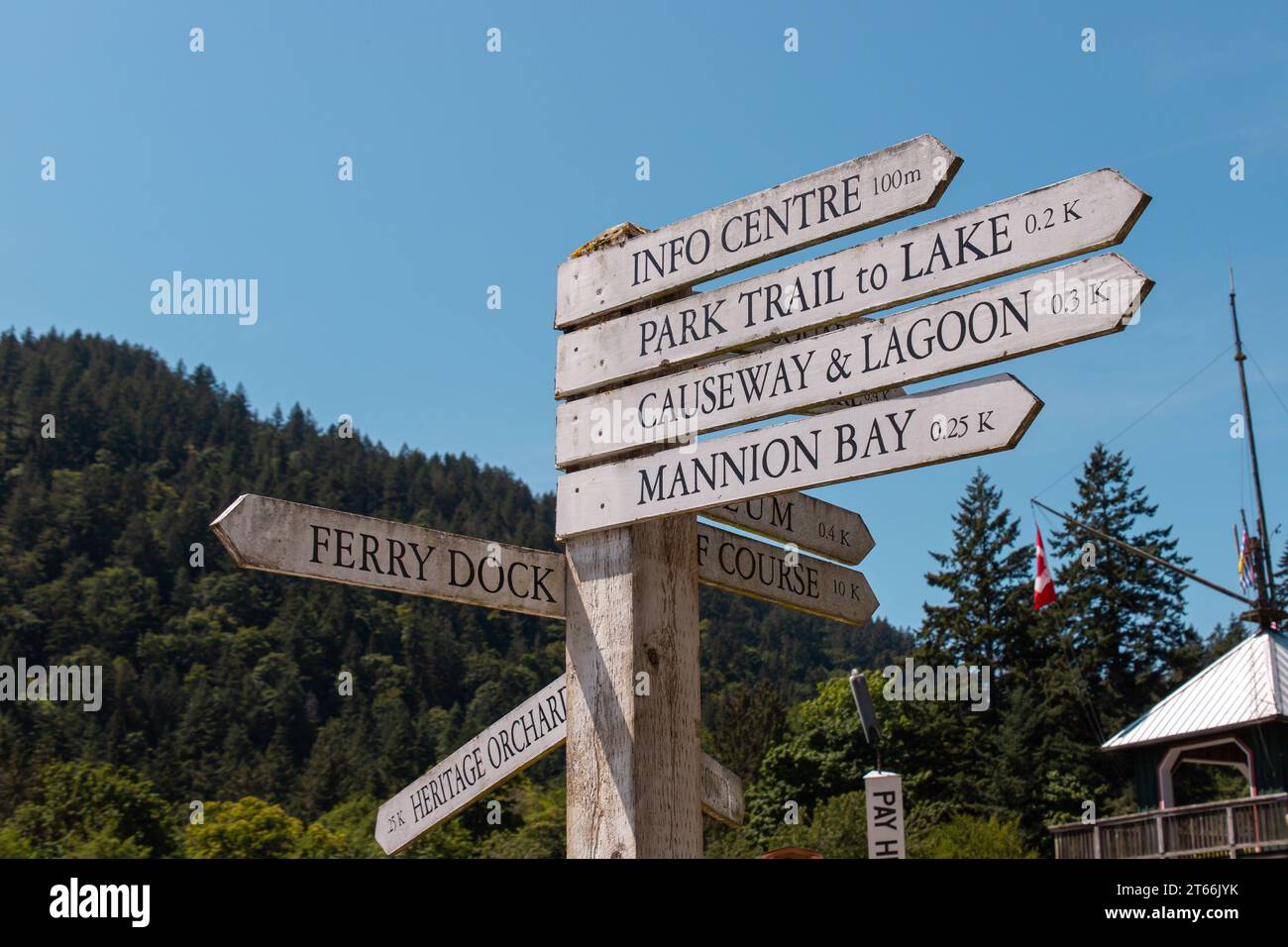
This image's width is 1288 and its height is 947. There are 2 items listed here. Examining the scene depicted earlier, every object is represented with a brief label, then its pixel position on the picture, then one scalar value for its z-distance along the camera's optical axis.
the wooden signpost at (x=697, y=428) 4.41
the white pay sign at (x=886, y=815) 8.78
